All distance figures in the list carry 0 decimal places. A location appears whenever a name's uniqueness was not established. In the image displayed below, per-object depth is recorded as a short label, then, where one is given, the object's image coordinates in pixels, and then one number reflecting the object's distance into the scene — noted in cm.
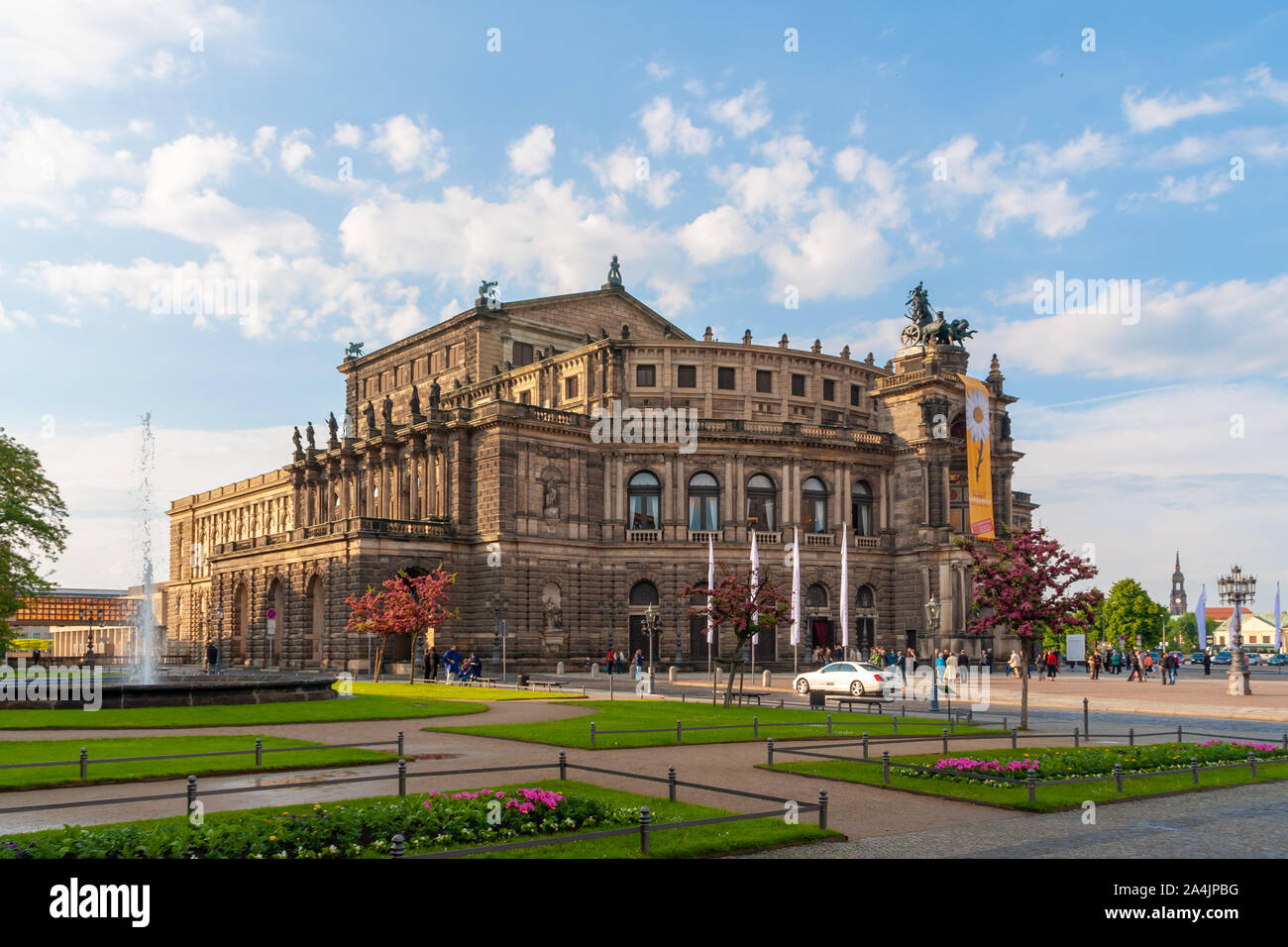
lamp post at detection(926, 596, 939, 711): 4117
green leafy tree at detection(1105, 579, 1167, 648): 12344
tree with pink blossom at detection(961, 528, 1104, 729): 3053
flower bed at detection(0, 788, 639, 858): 1207
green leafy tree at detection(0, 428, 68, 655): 5381
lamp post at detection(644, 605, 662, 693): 6006
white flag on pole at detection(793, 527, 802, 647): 6278
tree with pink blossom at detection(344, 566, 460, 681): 5888
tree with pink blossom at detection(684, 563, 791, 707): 4284
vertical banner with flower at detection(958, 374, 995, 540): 7012
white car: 4622
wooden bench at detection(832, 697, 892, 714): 3909
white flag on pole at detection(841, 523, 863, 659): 6438
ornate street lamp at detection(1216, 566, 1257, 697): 5047
